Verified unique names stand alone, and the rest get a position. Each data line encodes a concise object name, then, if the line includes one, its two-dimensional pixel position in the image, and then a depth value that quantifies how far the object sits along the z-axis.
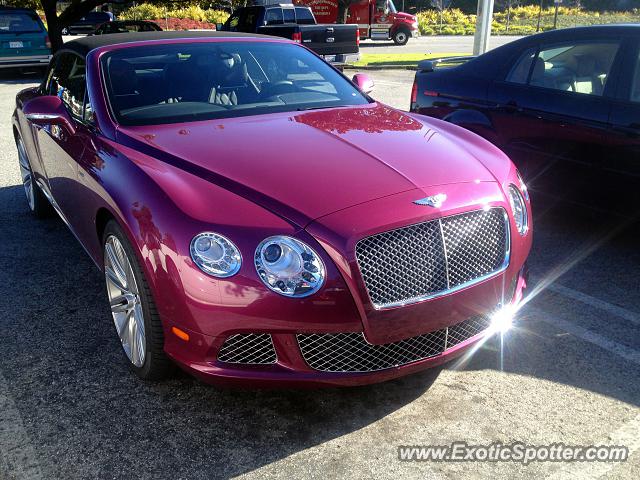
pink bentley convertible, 2.48
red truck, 29.02
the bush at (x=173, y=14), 43.84
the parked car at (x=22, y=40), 16.08
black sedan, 4.29
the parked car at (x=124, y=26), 16.67
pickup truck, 16.66
